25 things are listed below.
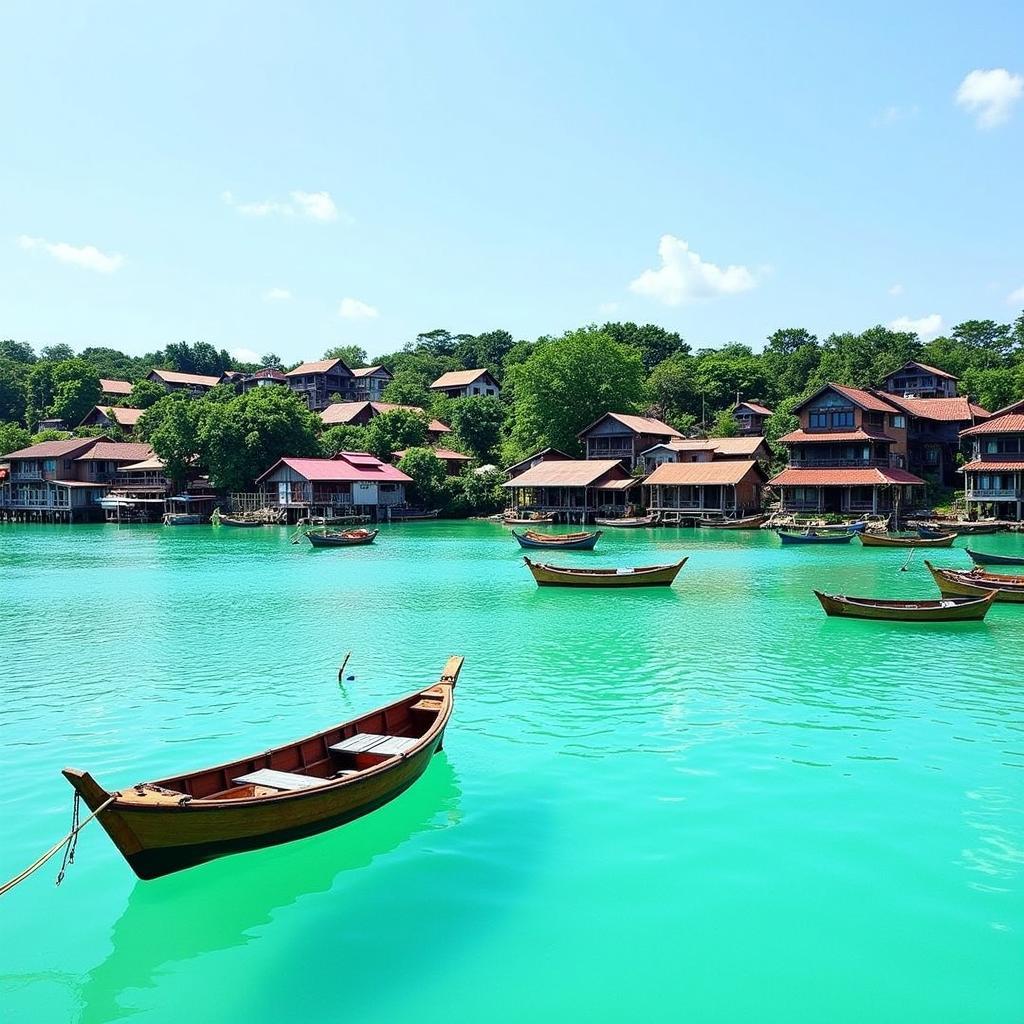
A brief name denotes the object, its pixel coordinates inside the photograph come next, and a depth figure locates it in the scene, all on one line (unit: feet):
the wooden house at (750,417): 266.16
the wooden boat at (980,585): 93.56
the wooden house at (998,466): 183.42
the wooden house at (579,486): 225.56
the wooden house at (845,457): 196.65
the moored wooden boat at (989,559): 119.65
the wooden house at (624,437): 236.43
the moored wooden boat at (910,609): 82.53
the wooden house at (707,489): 212.43
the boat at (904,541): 158.10
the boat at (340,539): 183.21
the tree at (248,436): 250.57
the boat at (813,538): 170.40
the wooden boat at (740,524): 206.59
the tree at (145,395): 334.65
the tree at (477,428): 295.28
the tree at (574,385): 255.91
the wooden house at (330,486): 242.58
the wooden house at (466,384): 344.69
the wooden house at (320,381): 361.30
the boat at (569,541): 159.84
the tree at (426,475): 257.55
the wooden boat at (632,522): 216.13
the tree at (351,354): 457.39
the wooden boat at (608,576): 111.34
